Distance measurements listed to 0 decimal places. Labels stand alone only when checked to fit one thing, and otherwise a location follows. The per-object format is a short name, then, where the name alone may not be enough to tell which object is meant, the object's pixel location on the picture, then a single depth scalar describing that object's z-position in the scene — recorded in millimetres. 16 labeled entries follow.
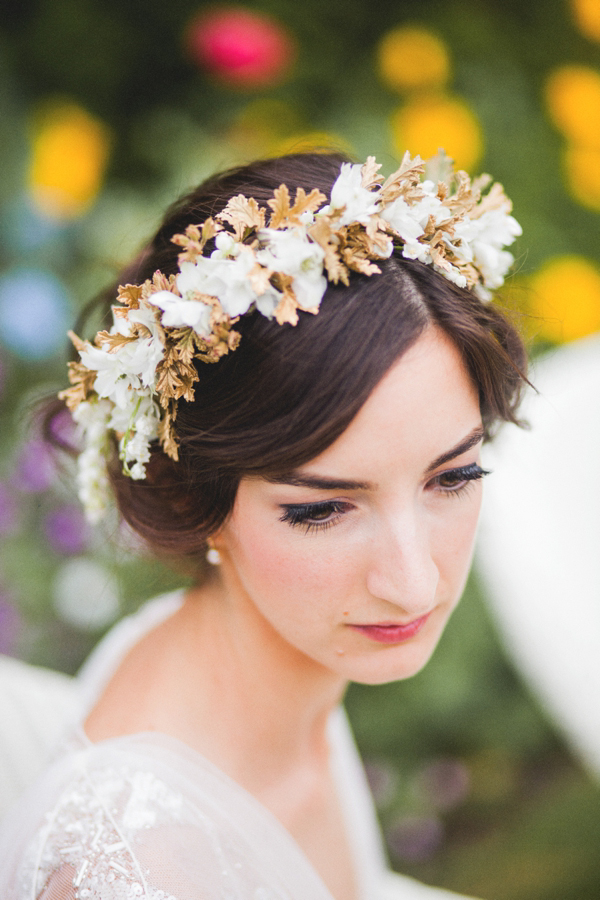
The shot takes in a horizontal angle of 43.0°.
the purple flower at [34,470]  2752
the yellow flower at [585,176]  3207
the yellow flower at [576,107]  3258
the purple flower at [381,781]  2793
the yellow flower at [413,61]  3293
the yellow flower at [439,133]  3098
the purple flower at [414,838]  2734
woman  1149
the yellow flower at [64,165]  3098
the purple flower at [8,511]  2766
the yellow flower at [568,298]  2986
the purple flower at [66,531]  2791
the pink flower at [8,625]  2707
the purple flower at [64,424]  1819
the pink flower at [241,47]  3105
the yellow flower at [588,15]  3344
